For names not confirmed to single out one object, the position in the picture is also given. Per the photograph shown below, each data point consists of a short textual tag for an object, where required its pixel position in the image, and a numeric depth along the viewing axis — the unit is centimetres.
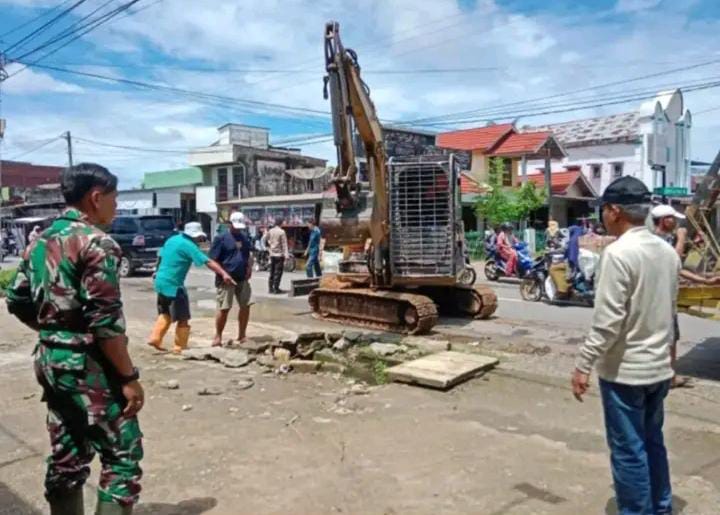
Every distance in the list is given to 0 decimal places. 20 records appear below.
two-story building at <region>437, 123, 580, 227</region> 3212
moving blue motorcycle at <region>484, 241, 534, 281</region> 1762
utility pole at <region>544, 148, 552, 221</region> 3040
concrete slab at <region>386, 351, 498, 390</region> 680
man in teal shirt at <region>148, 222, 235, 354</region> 848
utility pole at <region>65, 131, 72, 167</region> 4809
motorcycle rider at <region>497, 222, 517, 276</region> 1836
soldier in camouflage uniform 294
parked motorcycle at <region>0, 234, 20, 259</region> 3991
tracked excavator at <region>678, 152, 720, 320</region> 784
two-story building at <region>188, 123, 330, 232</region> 4069
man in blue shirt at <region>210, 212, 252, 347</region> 917
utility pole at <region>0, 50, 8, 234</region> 3150
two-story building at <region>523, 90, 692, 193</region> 3769
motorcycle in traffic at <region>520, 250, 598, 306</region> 1329
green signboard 2800
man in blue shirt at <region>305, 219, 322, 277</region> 1828
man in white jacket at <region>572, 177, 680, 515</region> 331
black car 2196
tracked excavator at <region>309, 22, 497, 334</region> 1074
